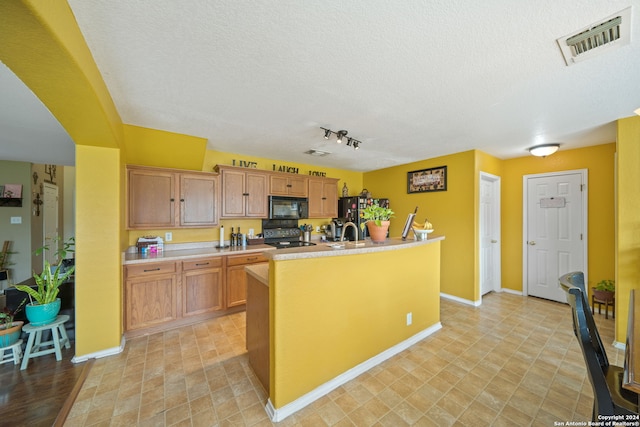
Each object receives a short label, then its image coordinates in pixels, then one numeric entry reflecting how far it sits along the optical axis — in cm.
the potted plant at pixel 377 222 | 243
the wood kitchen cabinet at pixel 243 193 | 368
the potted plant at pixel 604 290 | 316
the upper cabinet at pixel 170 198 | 301
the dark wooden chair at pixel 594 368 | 113
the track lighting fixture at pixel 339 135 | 294
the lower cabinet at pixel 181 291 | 273
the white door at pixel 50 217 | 511
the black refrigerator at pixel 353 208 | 492
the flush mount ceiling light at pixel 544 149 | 339
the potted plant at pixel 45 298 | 228
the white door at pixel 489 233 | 407
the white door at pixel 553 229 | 362
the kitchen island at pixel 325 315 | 167
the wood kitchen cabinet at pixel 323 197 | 465
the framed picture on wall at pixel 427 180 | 416
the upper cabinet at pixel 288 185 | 414
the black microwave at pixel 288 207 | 413
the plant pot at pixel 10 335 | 220
